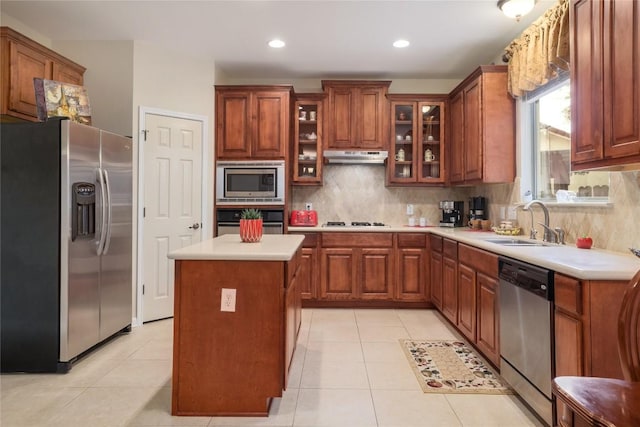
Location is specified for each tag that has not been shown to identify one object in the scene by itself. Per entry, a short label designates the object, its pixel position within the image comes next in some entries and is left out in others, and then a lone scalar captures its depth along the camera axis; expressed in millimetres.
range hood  4477
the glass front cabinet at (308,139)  4539
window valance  2625
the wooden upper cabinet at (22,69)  2895
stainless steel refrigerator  2623
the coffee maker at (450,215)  4512
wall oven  4246
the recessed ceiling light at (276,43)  3723
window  2758
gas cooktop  4578
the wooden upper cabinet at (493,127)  3566
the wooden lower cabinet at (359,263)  4238
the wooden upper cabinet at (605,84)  1778
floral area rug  2404
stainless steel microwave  4246
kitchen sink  2797
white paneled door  3779
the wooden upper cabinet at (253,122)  4281
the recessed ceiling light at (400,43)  3687
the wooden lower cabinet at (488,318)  2501
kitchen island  2047
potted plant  2573
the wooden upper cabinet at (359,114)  4496
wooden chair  920
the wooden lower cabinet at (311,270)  4242
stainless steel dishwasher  1911
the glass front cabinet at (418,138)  4539
